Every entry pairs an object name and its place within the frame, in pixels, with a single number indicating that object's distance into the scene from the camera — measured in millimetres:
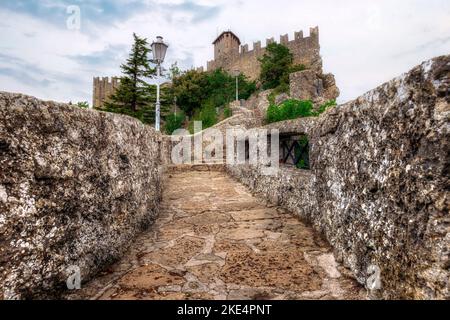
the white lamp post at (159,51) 9227
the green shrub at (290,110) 14562
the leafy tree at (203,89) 29714
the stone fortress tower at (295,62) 21922
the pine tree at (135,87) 23391
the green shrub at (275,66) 28338
